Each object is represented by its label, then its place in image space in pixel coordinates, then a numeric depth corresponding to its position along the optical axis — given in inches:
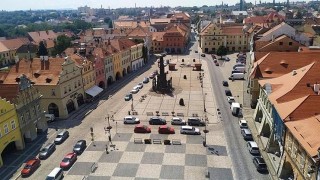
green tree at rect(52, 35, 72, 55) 3760.4
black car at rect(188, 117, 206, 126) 1953.1
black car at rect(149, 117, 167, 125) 1985.2
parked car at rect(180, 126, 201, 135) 1825.1
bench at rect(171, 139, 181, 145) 1709.4
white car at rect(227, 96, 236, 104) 2326.1
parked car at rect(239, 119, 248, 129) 1879.7
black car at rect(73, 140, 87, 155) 1633.8
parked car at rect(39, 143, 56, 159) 1603.2
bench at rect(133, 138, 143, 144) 1738.8
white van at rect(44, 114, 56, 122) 2095.4
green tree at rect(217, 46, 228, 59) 3966.7
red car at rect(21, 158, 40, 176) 1450.6
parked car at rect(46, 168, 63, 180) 1359.0
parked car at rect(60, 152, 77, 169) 1495.8
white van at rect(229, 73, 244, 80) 2974.0
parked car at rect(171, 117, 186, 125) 1963.8
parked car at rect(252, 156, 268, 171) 1418.6
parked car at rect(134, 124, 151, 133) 1873.1
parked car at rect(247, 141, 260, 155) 1560.9
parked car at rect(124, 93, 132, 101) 2464.9
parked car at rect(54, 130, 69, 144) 1764.4
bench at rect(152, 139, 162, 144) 1733.5
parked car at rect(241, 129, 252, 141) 1721.7
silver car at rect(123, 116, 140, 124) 2006.5
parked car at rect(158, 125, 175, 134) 1848.2
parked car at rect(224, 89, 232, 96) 2512.6
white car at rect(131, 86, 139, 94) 2650.1
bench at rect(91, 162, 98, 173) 1468.5
